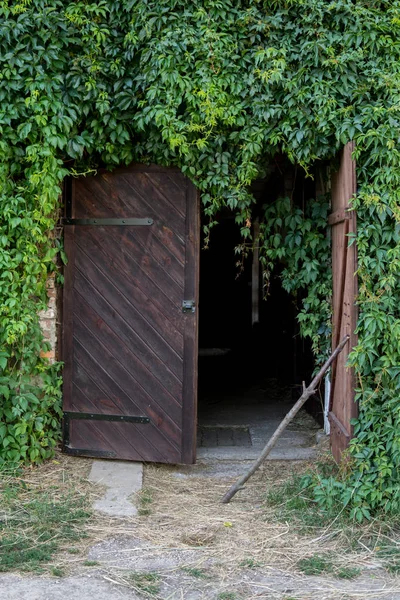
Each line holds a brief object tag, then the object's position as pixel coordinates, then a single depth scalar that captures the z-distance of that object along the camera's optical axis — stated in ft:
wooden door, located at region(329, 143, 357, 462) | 14.57
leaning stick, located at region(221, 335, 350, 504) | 14.43
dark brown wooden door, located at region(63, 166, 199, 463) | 16.76
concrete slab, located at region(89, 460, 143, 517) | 14.47
